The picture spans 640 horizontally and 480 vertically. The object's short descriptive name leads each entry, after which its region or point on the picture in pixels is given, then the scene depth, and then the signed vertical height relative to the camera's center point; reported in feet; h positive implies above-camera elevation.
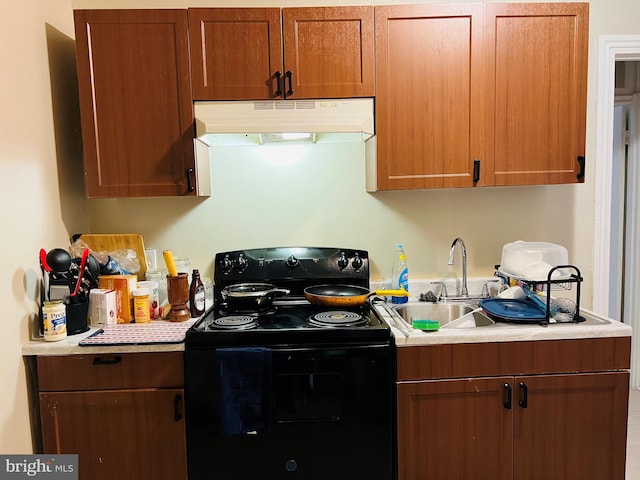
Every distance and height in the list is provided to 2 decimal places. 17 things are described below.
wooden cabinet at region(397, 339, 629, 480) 5.76 -2.83
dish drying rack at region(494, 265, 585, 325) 5.82 -1.18
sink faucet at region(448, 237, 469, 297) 7.37 -1.09
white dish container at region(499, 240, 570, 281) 6.35 -0.94
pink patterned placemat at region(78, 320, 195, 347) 5.66 -1.68
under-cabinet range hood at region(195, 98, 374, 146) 6.17 +1.13
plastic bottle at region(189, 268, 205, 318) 6.61 -1.35
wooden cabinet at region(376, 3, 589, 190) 6.45 +1.46
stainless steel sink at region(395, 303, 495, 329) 7.15 -1.80
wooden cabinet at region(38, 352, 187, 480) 5.66 -2.60
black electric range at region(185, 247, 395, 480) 5.61 -2.50
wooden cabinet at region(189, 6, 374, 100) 6.32 +2.06
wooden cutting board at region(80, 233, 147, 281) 7.00 -0.60
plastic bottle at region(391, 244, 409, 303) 7.33 -1.23
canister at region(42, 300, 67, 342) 5.64 -1.42
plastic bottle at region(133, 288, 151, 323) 6.41 -1.42
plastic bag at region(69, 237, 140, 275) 6.59 -0.81
